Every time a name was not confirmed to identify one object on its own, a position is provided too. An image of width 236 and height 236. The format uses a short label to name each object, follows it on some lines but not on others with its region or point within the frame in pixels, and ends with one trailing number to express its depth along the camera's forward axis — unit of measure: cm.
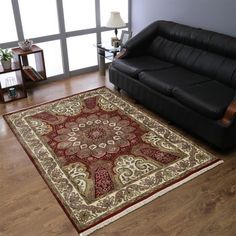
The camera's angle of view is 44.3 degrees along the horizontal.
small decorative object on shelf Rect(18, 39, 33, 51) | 395
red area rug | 237
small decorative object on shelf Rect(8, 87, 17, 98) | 398
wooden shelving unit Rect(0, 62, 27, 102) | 393
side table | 439
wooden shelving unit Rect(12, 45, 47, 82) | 393
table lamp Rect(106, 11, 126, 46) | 425
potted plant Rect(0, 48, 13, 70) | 372
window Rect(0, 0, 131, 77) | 402
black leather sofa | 281
